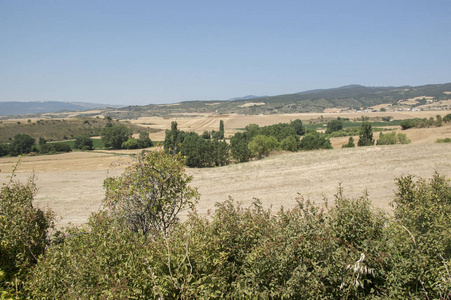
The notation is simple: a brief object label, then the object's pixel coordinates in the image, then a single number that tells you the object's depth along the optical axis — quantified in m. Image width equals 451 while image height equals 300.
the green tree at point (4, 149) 86.87
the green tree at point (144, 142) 102.53
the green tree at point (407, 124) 84.54
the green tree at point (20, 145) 88.24
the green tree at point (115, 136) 100.50
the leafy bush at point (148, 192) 11.56
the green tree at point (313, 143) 72.81
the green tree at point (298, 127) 129.12
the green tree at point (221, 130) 113.97
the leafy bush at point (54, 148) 89.63
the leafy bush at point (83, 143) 97.88
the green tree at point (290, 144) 71.75
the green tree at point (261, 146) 65.69
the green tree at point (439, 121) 76.60
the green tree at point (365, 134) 64.94
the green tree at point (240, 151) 64.81
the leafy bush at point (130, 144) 99.88
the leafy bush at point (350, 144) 68.94
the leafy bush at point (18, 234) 10.02
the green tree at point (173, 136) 76.50
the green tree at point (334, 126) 128.12
